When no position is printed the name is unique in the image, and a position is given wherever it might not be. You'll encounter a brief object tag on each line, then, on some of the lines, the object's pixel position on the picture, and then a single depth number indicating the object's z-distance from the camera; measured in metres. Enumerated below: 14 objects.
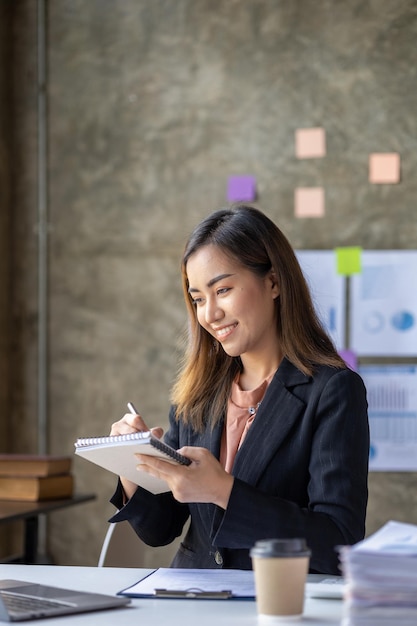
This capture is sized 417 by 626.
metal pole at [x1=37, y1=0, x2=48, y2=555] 4.20
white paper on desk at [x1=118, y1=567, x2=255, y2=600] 1.65
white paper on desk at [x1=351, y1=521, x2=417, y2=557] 1.22
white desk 1.44
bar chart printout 3.88
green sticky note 3.96
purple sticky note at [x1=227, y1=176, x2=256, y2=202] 4.03
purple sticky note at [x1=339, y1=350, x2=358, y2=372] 3.93
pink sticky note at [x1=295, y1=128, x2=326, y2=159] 3.99
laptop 1.46
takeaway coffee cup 1.40
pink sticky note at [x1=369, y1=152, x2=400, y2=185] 3.93
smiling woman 1.94
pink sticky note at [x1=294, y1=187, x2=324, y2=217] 3.98
